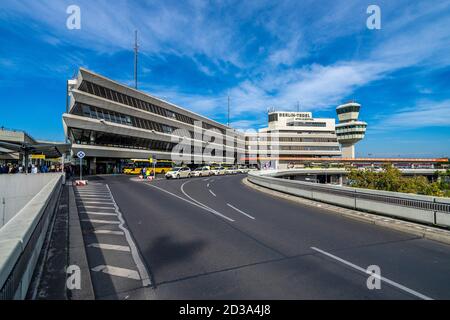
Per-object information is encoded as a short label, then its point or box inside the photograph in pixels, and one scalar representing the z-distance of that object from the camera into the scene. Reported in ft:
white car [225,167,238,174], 186.09
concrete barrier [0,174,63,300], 9.03
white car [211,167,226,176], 164.54
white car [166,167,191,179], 115.65
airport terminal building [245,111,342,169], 332.80
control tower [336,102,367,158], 322.12
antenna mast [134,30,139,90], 187.56
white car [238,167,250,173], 219.16
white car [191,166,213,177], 139.64
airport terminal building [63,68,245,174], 130.82
